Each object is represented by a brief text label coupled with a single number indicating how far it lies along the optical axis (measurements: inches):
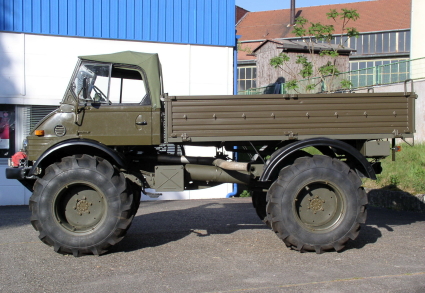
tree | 840.7
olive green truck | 256.5
